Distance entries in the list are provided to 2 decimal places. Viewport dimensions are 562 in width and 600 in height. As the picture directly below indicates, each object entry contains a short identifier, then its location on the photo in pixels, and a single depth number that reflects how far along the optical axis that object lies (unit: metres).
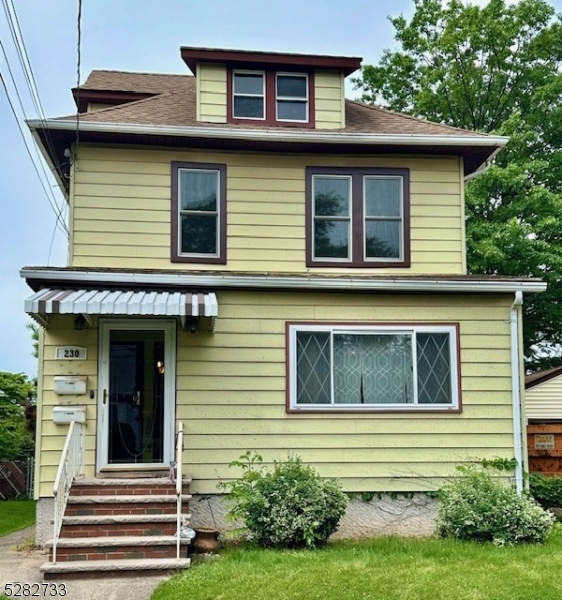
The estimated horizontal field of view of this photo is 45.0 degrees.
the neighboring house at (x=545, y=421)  13.80
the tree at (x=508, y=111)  17.56
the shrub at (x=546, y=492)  11.24
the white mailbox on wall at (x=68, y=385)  9.07
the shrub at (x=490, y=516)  8.10
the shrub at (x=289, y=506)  7.92
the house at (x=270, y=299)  9.26
